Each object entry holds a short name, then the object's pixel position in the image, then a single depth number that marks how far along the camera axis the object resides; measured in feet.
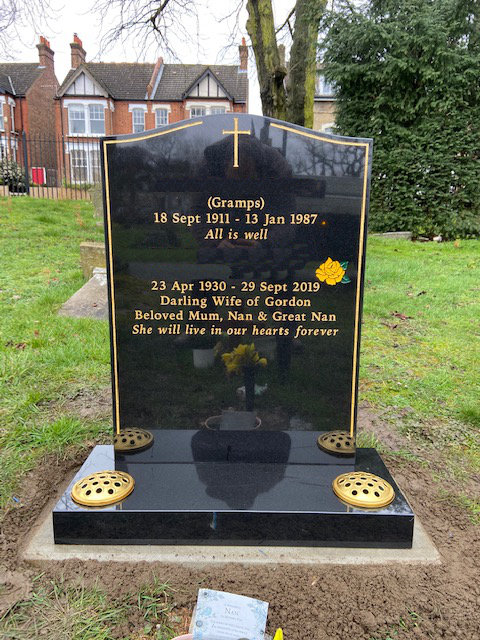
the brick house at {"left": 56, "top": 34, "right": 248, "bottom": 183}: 102.63
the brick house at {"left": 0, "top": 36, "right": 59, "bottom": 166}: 101.09
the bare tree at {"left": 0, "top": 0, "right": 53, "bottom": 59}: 32.37
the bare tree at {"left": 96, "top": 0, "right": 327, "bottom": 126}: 31.09
